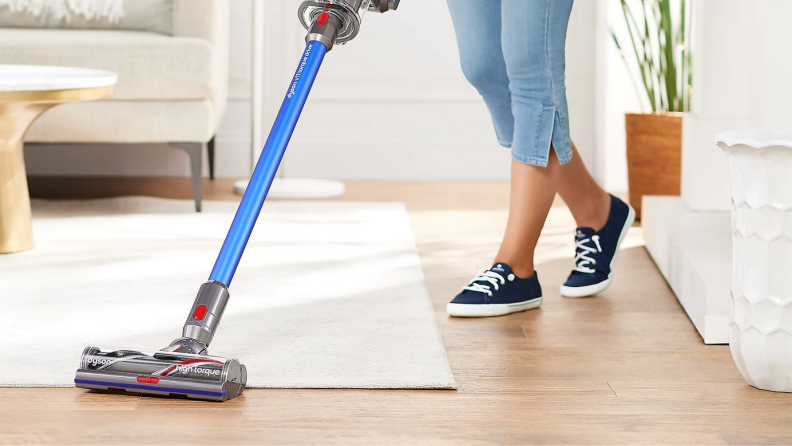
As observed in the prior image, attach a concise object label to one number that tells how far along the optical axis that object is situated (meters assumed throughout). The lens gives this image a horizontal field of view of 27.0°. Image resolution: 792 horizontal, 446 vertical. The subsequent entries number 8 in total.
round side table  3.81
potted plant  4.65
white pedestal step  3.23
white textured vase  2.84
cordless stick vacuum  2.81
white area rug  3.03
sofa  4.56
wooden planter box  4.64
